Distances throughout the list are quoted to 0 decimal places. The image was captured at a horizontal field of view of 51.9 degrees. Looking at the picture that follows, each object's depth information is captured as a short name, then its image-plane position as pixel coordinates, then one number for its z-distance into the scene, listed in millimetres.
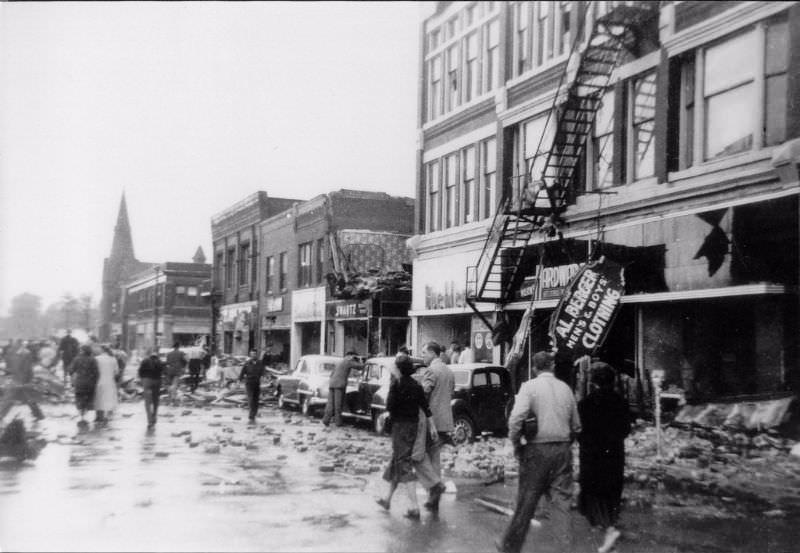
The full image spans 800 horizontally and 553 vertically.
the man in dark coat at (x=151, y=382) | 17500
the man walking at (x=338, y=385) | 17812
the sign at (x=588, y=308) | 14750
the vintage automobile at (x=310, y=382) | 20734
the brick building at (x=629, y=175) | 13023
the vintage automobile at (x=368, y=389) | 16844
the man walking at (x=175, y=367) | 25203
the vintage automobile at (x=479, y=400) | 14797
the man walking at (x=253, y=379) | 19484
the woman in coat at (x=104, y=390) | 18047
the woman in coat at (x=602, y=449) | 7625
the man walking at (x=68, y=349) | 25938
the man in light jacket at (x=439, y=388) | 10117
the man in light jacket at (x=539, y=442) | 7082
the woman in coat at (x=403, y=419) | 9016
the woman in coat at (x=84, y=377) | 17641
